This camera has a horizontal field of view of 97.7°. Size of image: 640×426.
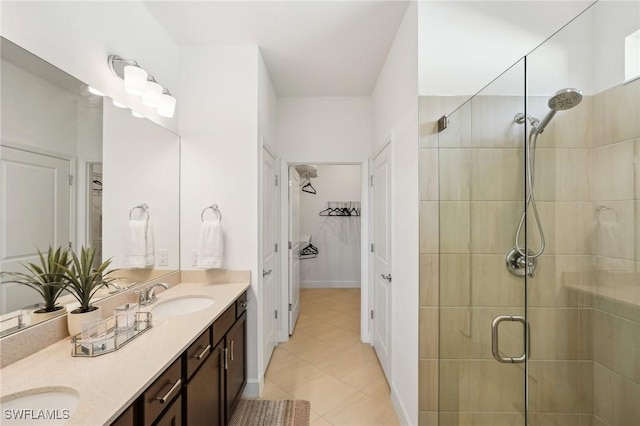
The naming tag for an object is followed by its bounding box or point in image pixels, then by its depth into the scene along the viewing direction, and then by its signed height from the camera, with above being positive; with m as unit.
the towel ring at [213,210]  2.16 +0.03
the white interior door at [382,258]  2.31 -0.40
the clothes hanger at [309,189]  5.41 +0.49
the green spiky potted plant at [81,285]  1.21 -0.32
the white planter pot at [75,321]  1.21 -0.46
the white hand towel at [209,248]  2.06 -0.25
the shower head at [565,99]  1.12 +0.47
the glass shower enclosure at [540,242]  1.01 -0.12
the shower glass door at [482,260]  1.31 -0.25
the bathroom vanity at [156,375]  0.85 -0.55
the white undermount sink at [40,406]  0.83 -0.59
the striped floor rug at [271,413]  1.89 -1.40
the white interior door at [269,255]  2.44 -0.39
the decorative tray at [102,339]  1.08 -0.51
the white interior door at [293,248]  3.19 -0.41
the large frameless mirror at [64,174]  1.04 +0.19
